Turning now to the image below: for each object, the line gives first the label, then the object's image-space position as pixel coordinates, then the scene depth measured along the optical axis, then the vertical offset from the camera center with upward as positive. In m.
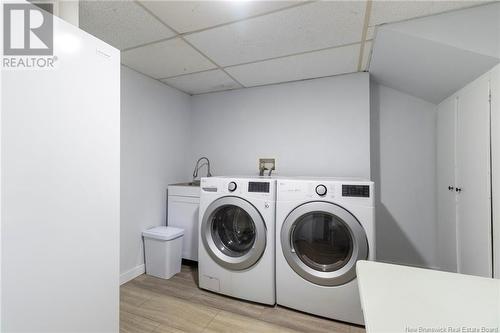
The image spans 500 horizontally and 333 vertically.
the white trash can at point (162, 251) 2.27 -0.85
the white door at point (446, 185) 1.93 -0.17
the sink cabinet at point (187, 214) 2.53 -0.53
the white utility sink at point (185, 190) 2.52 -0.25
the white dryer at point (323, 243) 1.62 -0.58
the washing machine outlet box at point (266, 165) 2.67 +0.03
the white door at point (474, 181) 1.46 -0.10
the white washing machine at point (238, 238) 1.85 -0.62
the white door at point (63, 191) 0.79 -0.09
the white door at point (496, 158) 1.34 +0.06
